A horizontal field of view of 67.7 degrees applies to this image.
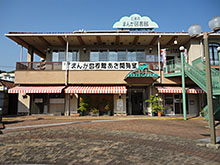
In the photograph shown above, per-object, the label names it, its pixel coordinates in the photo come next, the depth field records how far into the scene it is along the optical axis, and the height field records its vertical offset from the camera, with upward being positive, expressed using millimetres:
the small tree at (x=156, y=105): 15297 -809
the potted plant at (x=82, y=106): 15703 -902
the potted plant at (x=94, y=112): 15947 -1503
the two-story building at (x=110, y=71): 15773 +2483
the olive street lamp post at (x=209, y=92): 5895 +168
